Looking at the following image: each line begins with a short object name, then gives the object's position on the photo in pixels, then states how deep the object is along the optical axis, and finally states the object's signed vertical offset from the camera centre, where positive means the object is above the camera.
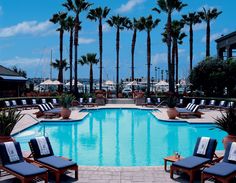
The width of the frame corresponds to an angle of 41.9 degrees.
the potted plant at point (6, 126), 9.05 -1.03
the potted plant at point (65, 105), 20.53 -0.93
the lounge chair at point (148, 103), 30.45 -1.18
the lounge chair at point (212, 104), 27.02 -1.16
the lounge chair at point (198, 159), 7.71 -1.83
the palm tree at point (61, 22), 40.88 +9.24
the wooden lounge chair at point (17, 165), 7.00 -1.83
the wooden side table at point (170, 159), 8.68 -1.94
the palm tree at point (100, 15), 41.41 +10.33
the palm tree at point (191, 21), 43.29 +9.97
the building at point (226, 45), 36.47 +5.80
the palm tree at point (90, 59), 46.18 +4.82
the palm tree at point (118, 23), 44.56 +9.89
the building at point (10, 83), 31.11 +0.92
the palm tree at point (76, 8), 36.09 +9.85
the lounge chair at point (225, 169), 6.99 -1.85
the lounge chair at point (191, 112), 21.59 -1.48
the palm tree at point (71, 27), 41.56 +8.91
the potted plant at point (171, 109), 20.77 -1.22
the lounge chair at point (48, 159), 7.68 -1.82
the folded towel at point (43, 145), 8.61 -1.53
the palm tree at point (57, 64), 50.01 +4.45
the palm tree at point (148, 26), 42.69 +9.11
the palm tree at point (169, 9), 33.62 +9.14
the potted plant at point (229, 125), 9.66 -1.08
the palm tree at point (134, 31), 43.94 +8.92
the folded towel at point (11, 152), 7.91 -1.56
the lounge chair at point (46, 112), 21.12 -1.44
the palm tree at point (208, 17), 40.22 +9.73
